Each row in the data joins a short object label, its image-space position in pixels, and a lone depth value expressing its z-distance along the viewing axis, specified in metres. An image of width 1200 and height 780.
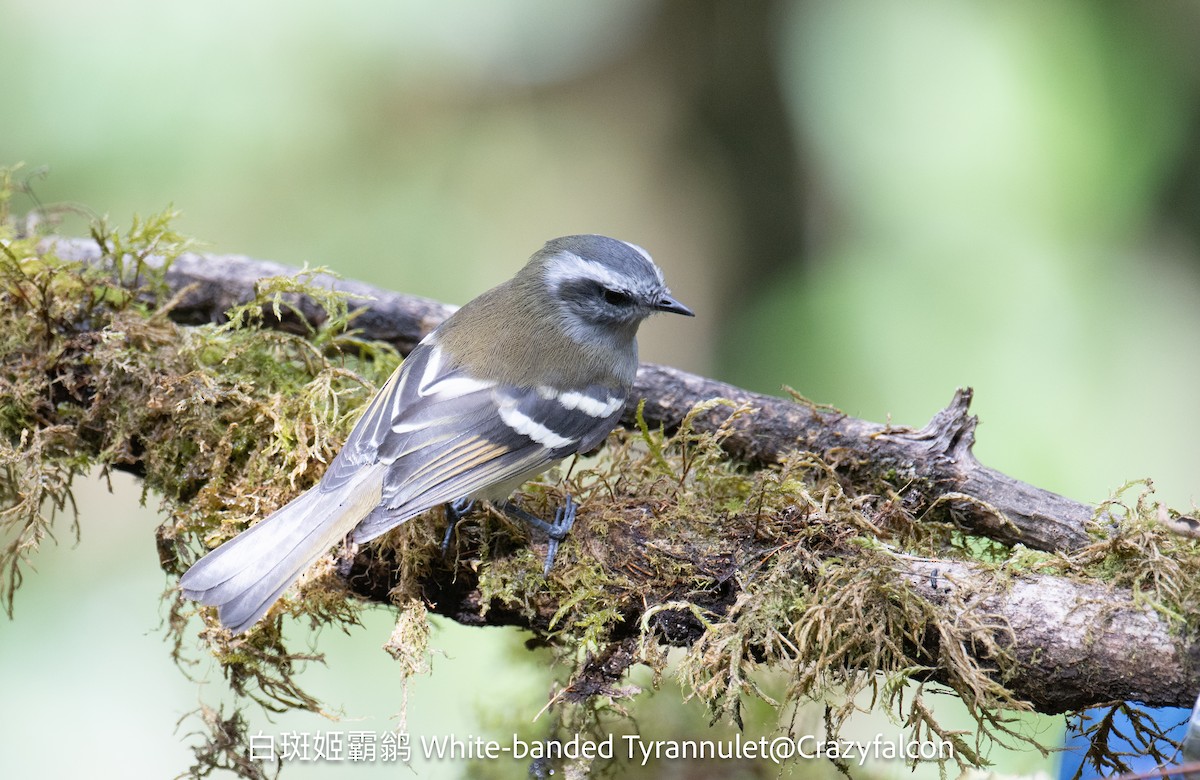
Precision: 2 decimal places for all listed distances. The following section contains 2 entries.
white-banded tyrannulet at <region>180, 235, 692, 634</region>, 4.23
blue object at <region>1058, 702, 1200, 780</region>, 4.11
